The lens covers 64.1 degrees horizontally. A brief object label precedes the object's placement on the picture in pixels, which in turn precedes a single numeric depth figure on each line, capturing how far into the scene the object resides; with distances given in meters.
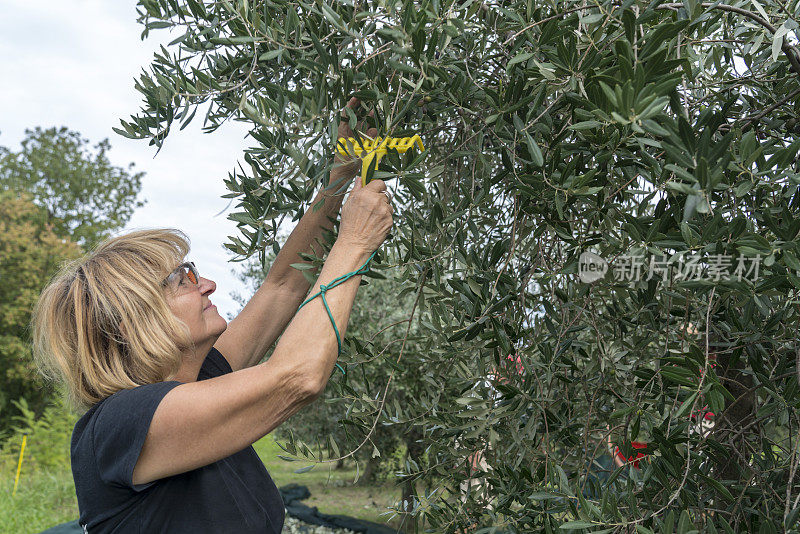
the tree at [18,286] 17.17
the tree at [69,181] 22.62
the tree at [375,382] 7.33
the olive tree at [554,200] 1.35
